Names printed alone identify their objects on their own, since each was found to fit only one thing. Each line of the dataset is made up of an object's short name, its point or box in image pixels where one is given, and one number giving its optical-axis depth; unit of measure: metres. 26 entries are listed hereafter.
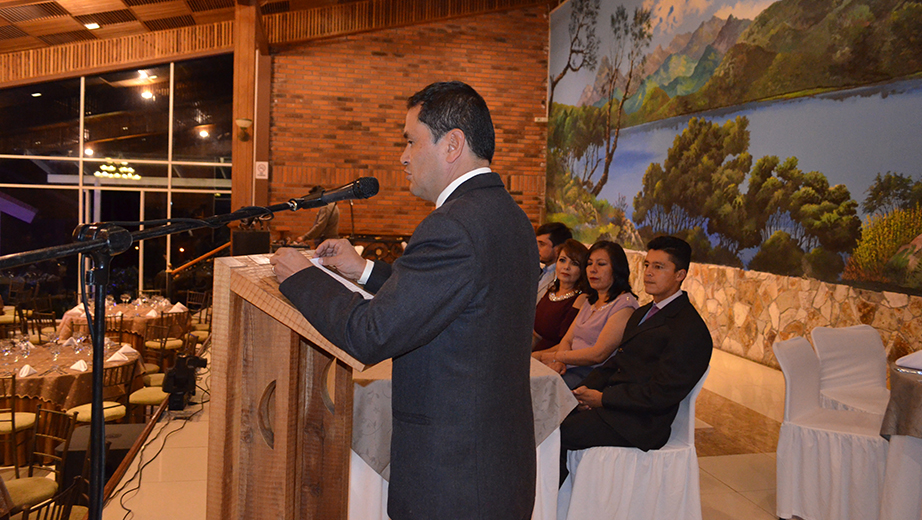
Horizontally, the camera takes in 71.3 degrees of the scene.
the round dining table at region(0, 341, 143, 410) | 4.26
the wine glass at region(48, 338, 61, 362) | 4.80
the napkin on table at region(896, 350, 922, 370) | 2.64
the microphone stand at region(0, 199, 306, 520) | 0.96
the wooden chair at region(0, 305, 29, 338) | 8.30
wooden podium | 1.31
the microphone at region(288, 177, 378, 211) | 1.62
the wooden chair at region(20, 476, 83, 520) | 2.42
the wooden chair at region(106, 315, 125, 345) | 6.20
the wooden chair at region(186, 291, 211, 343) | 7.97
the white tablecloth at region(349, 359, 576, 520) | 2.20
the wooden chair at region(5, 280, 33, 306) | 9.82
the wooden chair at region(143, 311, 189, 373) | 6.39
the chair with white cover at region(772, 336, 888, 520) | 3.00
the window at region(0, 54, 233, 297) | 11.05
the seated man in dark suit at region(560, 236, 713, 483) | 2.71
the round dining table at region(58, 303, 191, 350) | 6.25
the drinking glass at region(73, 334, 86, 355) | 4.96
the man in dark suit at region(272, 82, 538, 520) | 1.22
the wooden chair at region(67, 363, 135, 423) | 4.54
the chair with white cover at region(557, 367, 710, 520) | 2.75
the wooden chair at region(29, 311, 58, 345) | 7.70
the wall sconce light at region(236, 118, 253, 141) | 10.08
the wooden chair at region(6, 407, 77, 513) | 3.06
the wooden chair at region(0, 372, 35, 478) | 4.04
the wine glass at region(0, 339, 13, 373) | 4.48
